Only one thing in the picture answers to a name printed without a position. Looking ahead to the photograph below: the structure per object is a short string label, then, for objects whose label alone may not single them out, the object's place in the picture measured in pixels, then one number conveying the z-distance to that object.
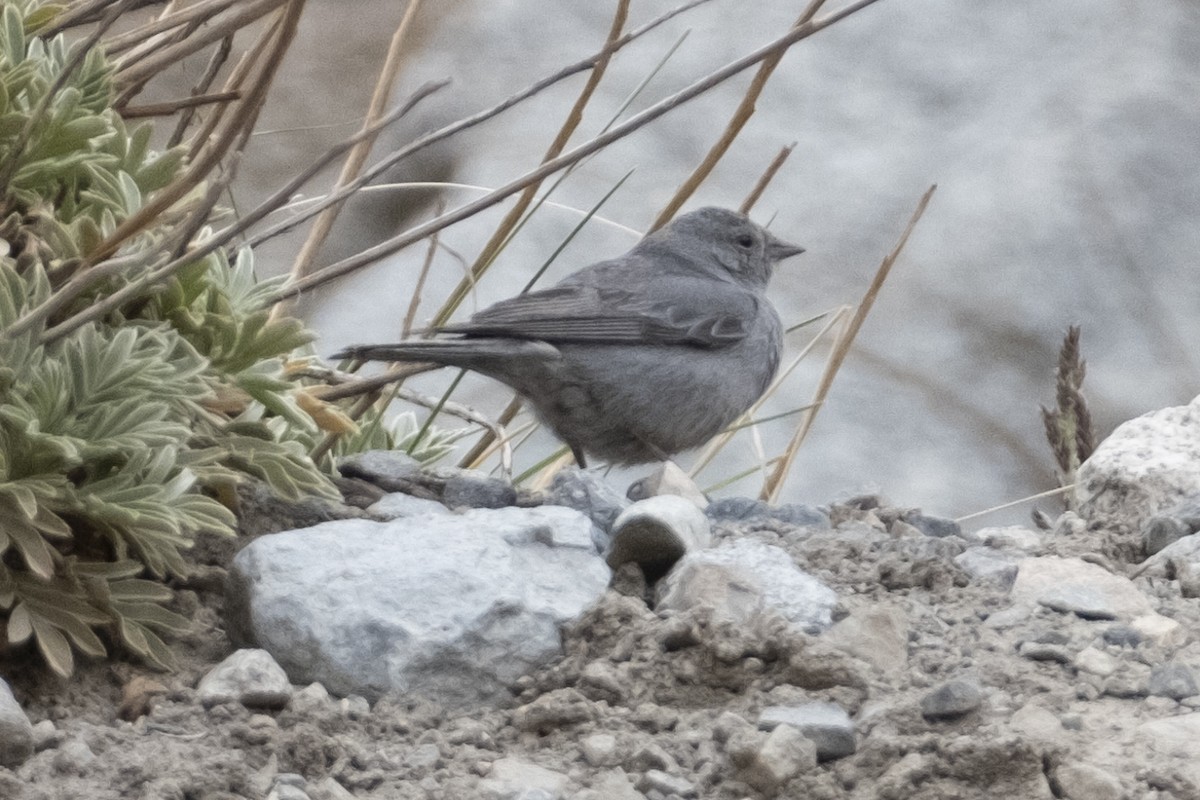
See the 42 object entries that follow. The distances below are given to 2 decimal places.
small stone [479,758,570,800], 4.05
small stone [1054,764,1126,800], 3.92
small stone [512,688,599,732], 4.42
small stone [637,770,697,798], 4.08
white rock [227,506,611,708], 4.61
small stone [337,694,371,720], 4.46
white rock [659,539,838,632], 4.89
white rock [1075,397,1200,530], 6.14
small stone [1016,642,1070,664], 4.70
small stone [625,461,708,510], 6.43
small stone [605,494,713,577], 5.24
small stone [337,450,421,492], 6.10
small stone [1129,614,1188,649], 4.86
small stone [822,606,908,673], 4.72
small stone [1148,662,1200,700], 4.47
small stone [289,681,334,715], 4.39
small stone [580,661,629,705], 4.54
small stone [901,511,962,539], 6.18
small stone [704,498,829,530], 6.13
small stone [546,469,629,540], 5.77
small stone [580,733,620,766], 4.25
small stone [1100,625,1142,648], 4.81
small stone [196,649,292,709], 4.43
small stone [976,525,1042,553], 5.87
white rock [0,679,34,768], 4.02
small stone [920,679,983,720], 4.23
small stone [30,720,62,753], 4.17
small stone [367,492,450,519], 5.73
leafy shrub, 4.48
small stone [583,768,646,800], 4.06
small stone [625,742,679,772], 4.18
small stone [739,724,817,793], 4.05
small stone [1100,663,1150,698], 4.48
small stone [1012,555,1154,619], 5.11
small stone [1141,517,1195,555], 5.78
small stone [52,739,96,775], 4.02
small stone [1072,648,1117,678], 4.61
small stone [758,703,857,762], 4.17
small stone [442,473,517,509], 6.08
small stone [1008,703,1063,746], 4.18
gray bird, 7.45
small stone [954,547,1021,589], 5.38
